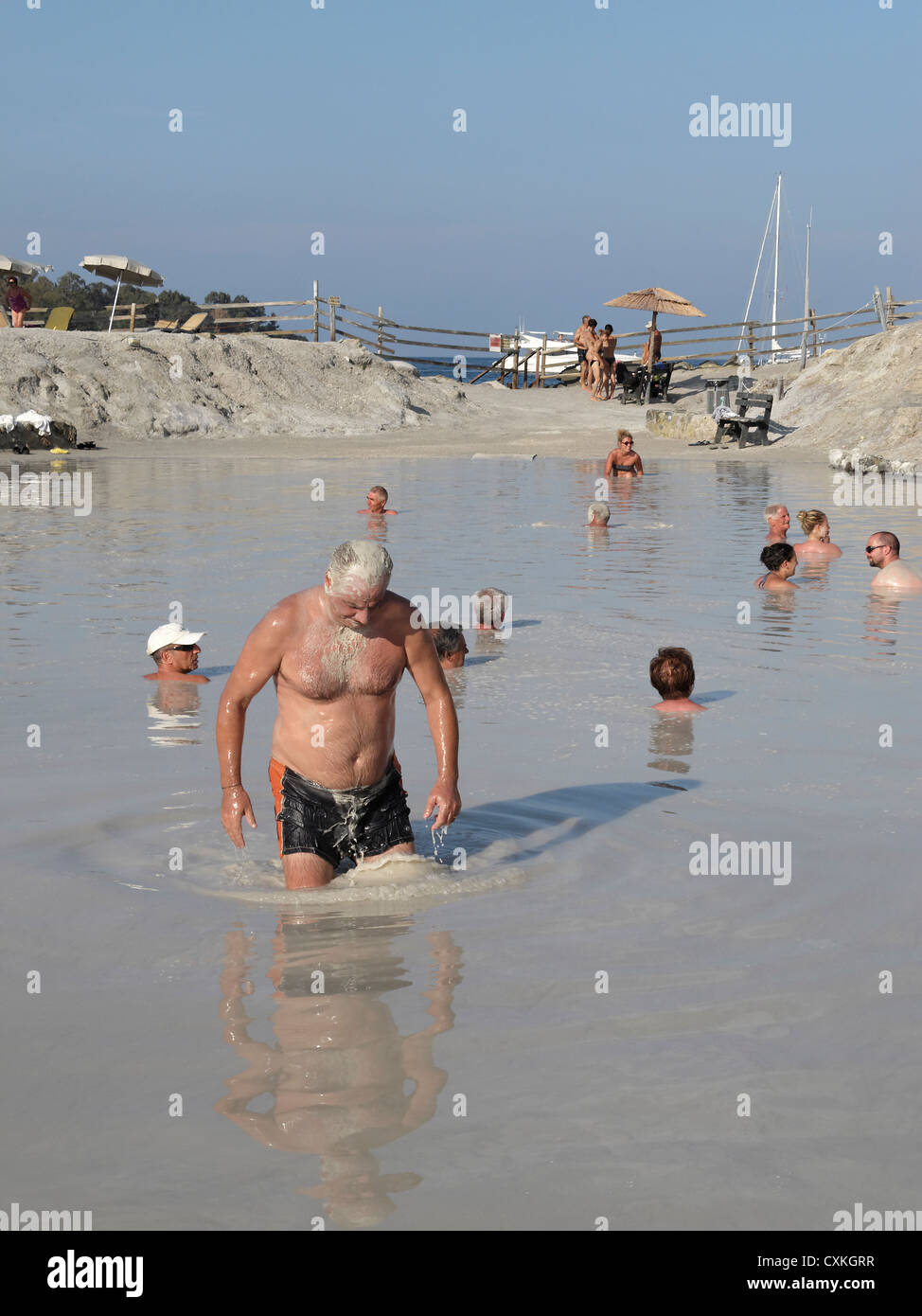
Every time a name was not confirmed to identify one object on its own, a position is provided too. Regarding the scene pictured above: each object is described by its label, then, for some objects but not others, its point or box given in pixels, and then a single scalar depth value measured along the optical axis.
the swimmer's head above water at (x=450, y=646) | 9.59
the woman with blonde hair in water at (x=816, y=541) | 14.60
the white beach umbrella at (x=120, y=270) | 34.03
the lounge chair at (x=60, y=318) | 36.47
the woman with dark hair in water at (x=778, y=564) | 12.87
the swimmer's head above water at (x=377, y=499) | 17.62
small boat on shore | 43.29
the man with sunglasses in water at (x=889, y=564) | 12.70
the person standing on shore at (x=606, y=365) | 37.22
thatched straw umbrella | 35.97
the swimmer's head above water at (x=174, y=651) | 9.22
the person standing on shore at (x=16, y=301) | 34.09
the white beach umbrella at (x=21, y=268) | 32.41
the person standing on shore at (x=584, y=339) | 37.19
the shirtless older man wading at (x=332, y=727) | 5.32
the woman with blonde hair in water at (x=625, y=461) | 23.56
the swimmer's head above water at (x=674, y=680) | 8.42
